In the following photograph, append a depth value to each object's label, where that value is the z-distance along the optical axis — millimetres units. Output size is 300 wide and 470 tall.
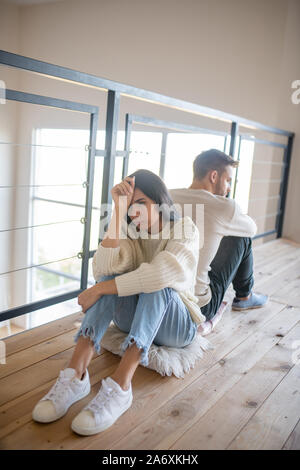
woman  1144
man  1638
